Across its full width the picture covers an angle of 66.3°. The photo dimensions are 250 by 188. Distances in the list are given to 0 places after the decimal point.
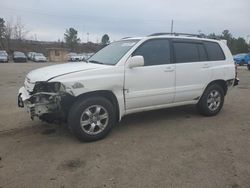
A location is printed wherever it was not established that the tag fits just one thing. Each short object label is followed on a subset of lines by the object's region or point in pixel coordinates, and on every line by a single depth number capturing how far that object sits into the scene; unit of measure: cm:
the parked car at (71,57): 3017
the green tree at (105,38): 5164
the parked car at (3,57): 2396
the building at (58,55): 3263
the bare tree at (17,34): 4535
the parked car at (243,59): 2008
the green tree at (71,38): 4873
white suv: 299
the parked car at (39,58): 2762
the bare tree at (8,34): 4095
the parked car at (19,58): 2599
